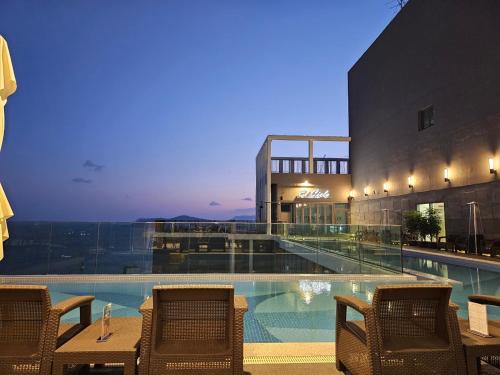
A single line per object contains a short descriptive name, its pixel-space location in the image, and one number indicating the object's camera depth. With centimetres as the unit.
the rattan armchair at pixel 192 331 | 184
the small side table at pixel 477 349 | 196
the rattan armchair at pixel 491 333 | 198
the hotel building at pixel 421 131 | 1188
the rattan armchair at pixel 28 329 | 184
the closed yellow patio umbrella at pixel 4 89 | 247
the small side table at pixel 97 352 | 183
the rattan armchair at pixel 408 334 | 190
